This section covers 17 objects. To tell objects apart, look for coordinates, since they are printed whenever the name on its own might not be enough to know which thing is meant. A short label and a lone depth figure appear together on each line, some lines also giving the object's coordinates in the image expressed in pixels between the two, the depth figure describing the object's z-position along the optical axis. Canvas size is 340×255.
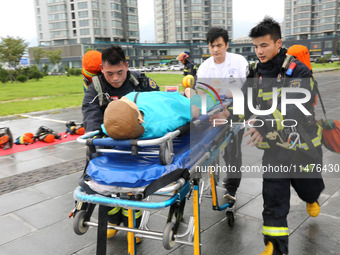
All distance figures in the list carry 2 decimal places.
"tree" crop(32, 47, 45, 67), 56.84
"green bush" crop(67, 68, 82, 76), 46.50
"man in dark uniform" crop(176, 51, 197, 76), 8.07
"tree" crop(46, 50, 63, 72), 60.29
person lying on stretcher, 1.95
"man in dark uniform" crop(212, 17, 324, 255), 2.55
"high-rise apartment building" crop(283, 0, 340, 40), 83.19
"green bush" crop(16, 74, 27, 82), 33.41
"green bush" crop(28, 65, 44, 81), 37.23
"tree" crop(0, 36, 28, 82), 37.84
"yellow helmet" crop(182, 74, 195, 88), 2.91
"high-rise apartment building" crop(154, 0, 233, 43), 95.06
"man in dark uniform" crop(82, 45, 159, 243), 2.78
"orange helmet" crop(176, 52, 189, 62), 7.97
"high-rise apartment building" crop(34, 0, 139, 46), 77.81
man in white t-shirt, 3.72
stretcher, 1.90
